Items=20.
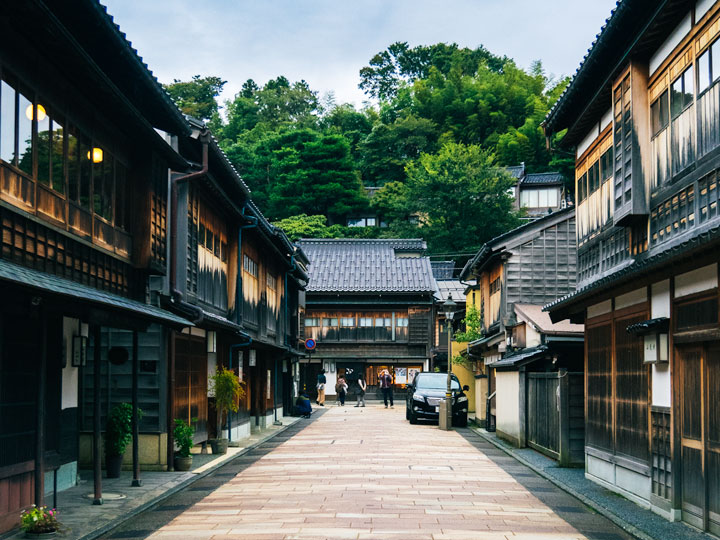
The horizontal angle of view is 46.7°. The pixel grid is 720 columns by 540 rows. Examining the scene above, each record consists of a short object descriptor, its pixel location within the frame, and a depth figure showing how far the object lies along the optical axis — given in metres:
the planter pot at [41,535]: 9.88
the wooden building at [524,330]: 21.17
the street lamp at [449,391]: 30.12
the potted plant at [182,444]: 16.84
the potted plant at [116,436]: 15.23
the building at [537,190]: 63.81
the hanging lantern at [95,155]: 13.51
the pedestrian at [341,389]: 47.09
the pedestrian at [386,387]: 45.84
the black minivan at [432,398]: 32.09
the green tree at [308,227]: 60.12
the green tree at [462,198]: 55.91
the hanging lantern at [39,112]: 10.89
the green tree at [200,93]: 75.44
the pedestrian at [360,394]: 45.72
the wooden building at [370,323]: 52.09
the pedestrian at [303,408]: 36.75
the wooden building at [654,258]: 10.43
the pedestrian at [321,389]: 48.09
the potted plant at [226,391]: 21.09
